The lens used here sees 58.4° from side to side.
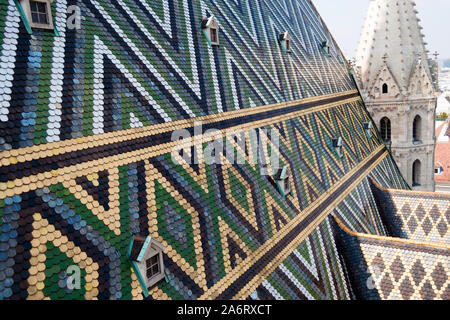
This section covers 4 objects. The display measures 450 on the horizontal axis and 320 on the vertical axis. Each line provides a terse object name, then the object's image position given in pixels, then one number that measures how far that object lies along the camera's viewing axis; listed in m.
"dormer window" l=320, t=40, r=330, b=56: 23.38
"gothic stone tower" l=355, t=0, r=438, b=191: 28.86
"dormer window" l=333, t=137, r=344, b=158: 18.20
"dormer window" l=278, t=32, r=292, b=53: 17.62
